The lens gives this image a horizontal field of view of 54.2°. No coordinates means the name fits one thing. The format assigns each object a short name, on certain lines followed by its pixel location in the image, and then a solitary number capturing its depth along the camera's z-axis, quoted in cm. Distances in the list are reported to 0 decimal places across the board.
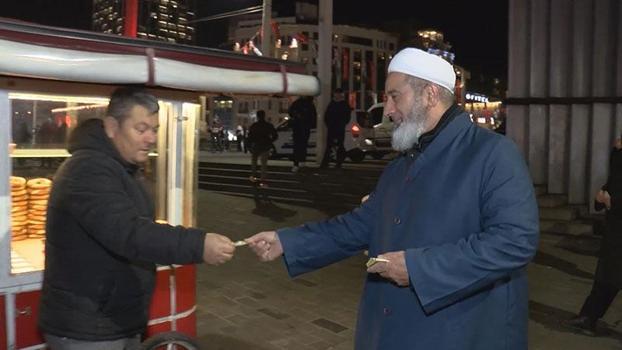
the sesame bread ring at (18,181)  354
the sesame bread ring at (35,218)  390
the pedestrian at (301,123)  1477
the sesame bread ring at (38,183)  377
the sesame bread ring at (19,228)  383
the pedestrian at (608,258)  542
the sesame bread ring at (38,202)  383
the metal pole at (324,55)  1608
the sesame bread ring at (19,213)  380
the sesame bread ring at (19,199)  364
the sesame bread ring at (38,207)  385
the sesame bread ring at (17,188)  355
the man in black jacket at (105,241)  230
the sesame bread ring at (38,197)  380
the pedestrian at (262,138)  1367
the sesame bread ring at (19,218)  382
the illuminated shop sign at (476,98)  6080
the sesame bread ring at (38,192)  378
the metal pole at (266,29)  1858
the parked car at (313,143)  1769
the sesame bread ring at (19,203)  369
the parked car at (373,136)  1817
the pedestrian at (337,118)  1468
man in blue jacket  214
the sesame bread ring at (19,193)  360
